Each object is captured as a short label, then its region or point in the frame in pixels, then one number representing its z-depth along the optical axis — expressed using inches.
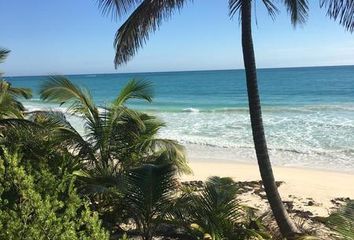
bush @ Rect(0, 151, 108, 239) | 148.3
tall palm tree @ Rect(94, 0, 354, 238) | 242.5
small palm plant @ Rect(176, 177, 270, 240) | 243.1
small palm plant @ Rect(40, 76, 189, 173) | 299.0
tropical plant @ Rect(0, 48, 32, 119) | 300.0
